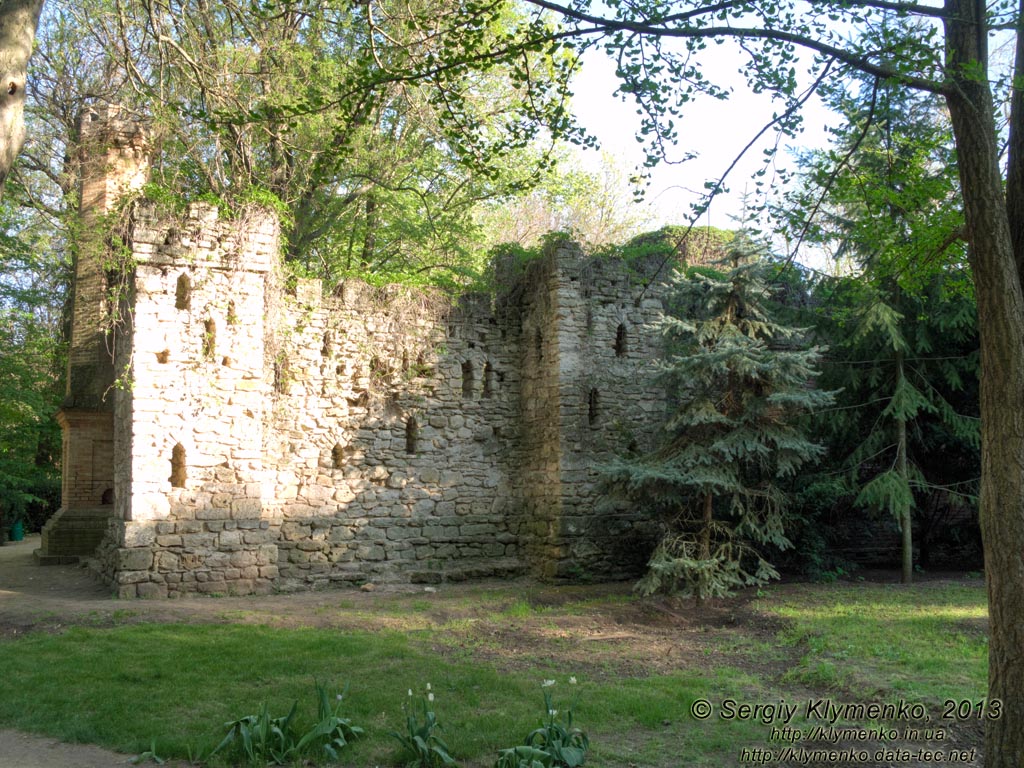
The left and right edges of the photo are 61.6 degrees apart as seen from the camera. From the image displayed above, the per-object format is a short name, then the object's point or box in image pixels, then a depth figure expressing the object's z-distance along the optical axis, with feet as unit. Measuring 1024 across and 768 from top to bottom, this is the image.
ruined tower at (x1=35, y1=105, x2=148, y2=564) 48.65
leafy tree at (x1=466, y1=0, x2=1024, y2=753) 14.74
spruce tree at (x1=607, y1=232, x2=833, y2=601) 34.65
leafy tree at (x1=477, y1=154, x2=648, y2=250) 91.71
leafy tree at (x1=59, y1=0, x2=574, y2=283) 21.08
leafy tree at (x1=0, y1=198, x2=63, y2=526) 62.49
